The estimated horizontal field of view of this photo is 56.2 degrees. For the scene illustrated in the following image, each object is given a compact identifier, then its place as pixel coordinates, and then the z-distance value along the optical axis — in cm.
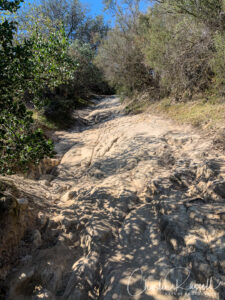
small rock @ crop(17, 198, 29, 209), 430
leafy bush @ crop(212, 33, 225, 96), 684
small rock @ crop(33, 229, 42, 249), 391
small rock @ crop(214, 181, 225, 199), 372
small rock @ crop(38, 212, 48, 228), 443
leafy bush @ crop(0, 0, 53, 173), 312
